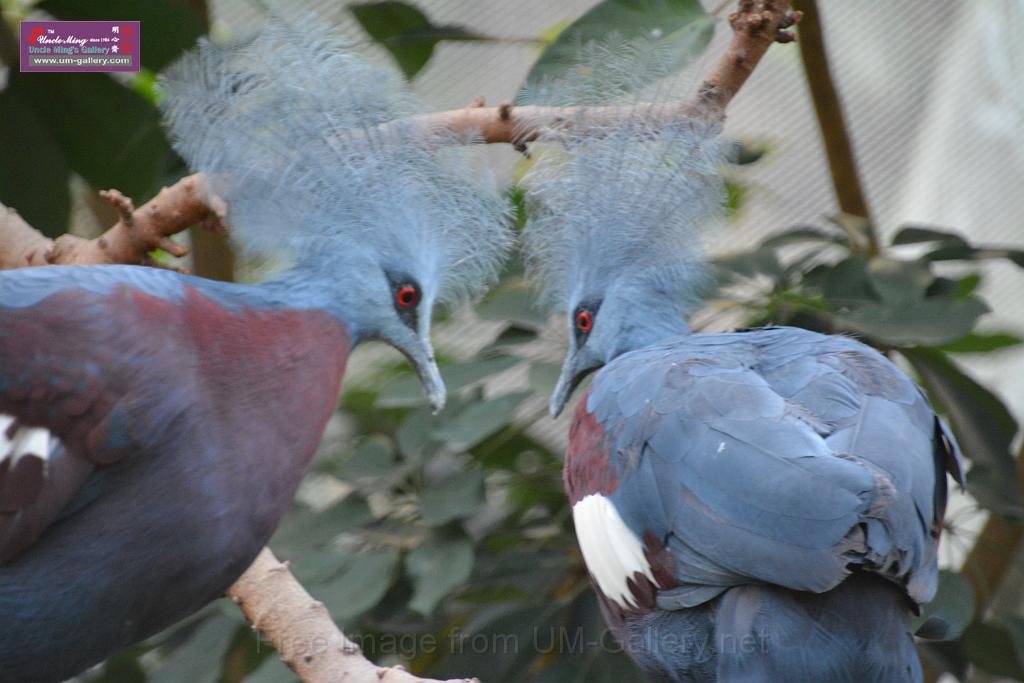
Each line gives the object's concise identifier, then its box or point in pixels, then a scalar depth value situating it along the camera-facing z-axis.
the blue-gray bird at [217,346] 5.77
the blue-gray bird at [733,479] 5.81
